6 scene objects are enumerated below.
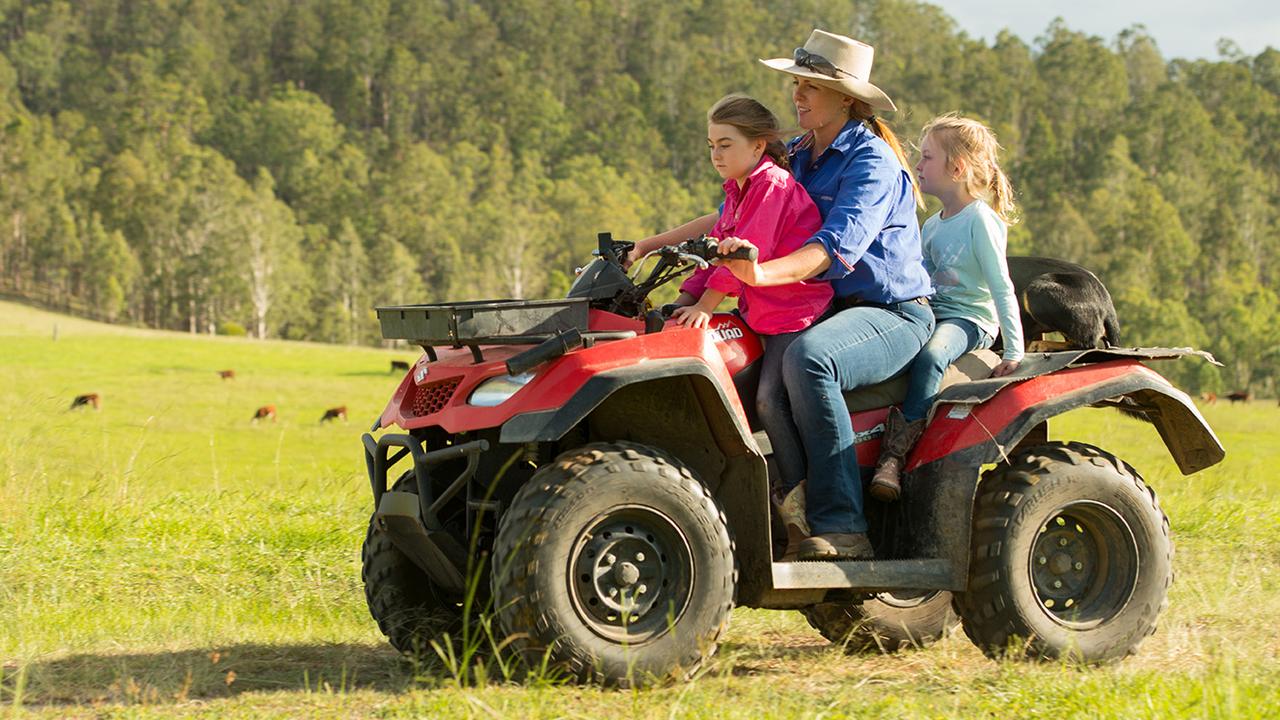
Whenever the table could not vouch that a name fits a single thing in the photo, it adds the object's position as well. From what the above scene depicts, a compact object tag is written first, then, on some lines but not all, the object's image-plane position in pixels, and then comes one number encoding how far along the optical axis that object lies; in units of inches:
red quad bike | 381.7
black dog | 470.6
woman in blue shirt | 411.2
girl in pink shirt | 418.9
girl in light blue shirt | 438.0
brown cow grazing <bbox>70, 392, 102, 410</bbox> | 3197.3
